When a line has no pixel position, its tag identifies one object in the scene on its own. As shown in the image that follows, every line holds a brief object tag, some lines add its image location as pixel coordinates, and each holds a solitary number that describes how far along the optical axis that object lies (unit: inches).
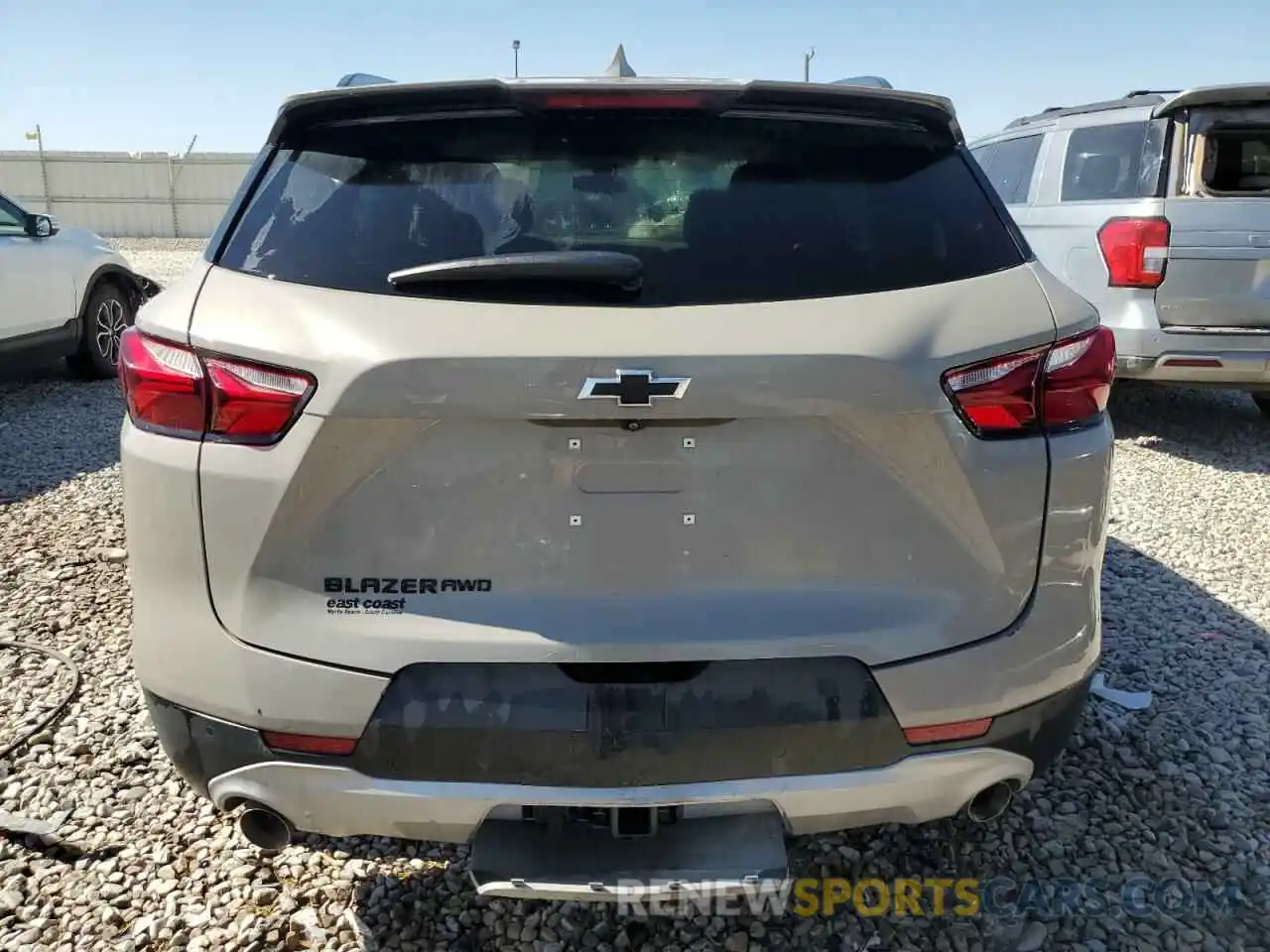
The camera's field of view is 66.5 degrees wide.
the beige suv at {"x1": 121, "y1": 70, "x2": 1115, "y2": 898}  66.3
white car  297.6
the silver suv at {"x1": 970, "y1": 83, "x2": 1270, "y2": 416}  235.3
